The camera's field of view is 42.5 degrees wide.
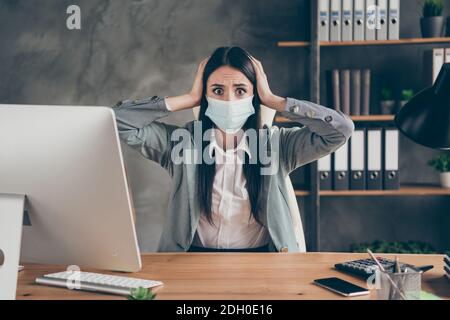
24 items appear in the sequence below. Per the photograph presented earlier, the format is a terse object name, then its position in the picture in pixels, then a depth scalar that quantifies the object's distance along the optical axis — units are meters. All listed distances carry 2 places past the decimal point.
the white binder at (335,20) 2.87
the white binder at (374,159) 2.90
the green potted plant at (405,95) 2.99
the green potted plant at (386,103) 3.02
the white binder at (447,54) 2.90
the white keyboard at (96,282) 1.26
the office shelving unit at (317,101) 2.92
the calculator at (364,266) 1.38
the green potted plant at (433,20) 2.94
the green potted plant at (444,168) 3.03
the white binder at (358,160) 2.90
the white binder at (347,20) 2.87
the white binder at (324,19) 2.88
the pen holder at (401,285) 1.11
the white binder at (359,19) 2.87
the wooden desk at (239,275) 1.26
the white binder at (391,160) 2.90
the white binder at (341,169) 2.91
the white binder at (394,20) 2.87
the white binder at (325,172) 2.93
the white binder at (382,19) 2.88
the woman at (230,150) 2.14
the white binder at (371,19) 2.87
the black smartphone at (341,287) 1.24
